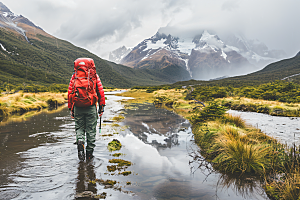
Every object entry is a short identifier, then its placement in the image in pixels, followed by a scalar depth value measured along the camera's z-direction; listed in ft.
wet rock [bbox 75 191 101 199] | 11.30
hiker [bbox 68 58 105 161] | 16.26
